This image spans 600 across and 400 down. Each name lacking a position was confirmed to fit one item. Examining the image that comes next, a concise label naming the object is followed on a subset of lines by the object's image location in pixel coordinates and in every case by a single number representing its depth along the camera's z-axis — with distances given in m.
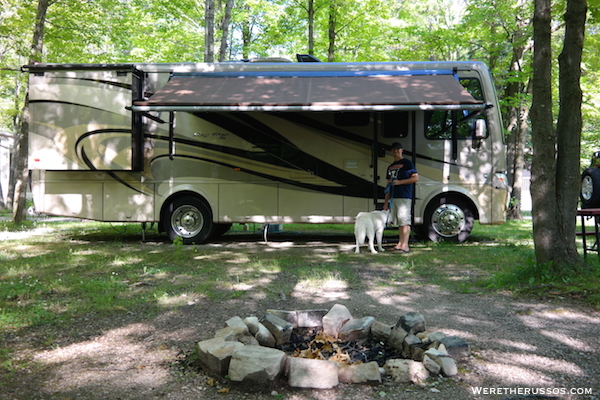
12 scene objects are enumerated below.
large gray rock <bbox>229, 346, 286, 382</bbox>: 2.72
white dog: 7.86
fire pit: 2.77
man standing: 8.12
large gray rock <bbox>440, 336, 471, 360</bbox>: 3.10
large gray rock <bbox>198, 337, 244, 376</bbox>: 2.85
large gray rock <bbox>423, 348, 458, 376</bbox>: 2.87
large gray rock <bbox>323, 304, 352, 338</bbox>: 3.62
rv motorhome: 8.93
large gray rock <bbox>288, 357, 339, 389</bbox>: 2.74
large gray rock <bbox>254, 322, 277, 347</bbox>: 3.35
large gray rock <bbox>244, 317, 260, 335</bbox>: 3.41
